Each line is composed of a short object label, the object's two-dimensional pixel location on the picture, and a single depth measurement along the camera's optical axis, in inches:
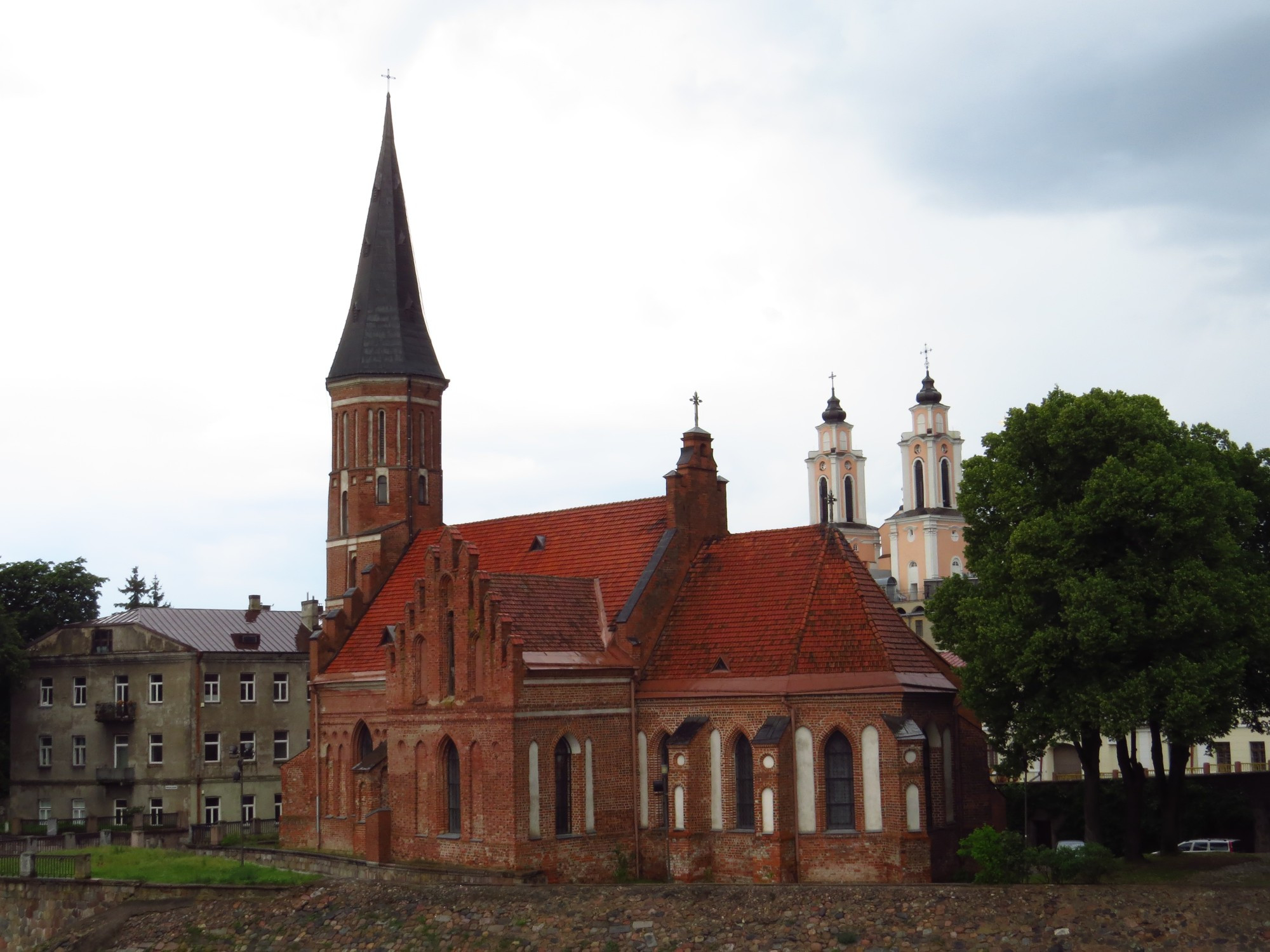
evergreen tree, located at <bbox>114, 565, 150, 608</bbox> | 4594.0
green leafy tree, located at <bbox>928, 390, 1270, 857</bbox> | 1365.7
